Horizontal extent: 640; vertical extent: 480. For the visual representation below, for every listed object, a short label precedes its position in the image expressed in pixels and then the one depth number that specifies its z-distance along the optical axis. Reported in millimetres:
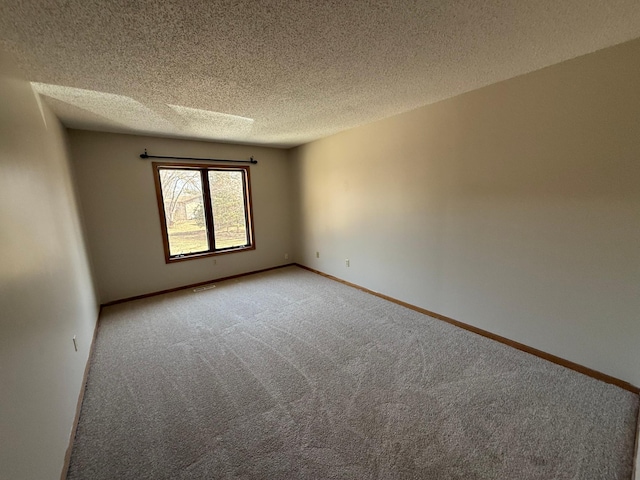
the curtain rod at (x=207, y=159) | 3611
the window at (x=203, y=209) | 3926
